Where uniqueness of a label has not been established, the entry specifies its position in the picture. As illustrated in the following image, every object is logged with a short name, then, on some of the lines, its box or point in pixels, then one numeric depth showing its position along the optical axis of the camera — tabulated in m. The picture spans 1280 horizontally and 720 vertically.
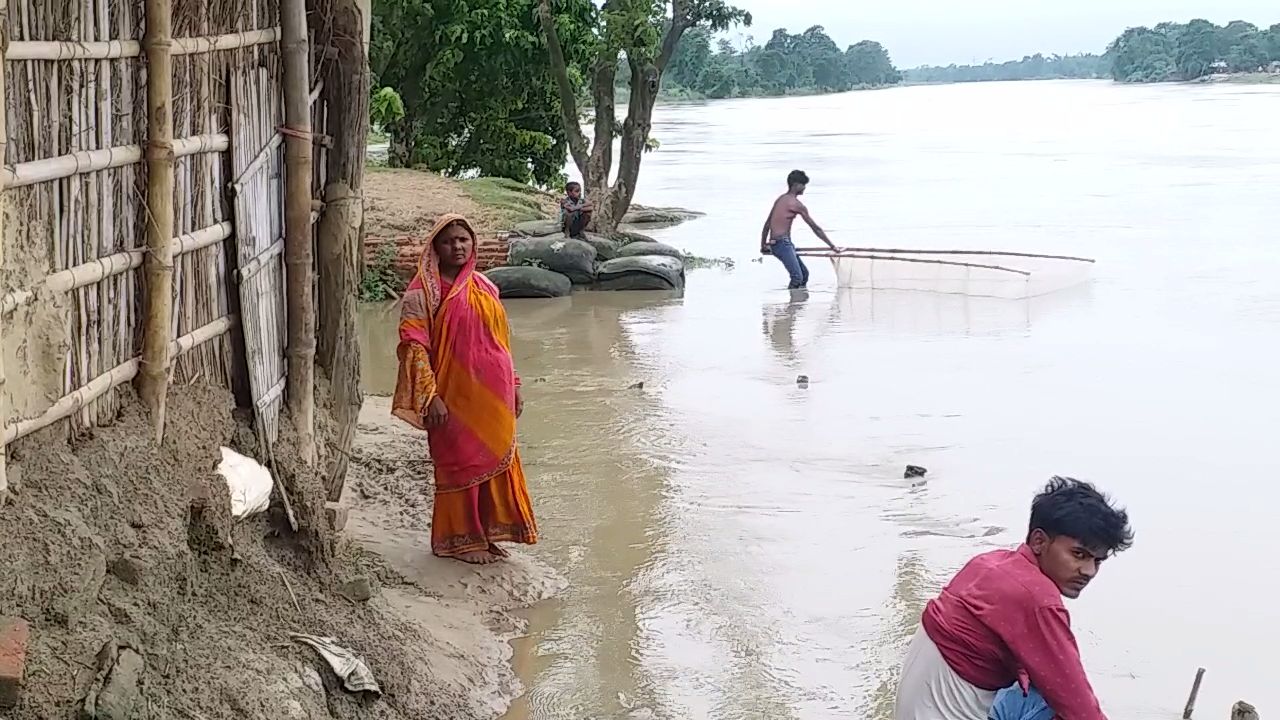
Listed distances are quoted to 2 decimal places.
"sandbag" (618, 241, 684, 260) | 15.21
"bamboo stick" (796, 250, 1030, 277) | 14.04
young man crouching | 2.95
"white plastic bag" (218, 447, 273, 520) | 4.31
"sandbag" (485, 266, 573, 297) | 13.98
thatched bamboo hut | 3.42
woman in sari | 5.44
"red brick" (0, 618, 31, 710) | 2.91
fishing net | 14.21
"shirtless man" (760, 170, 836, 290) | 15.04
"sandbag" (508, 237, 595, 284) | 14.71
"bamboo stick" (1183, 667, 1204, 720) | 4.56
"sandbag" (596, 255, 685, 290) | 14.66
